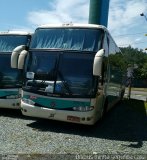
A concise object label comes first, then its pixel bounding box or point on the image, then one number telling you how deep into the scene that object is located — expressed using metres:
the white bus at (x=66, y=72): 4.67
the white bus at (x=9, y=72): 5.67
